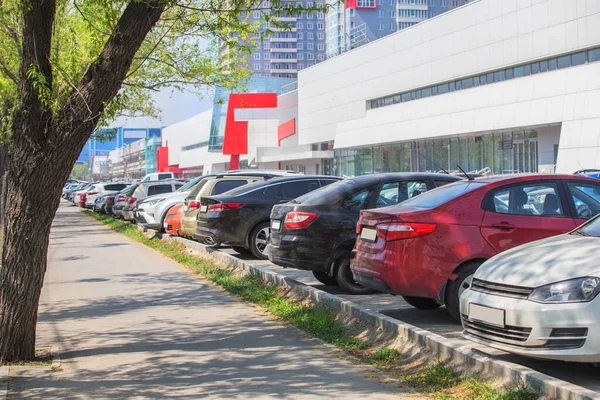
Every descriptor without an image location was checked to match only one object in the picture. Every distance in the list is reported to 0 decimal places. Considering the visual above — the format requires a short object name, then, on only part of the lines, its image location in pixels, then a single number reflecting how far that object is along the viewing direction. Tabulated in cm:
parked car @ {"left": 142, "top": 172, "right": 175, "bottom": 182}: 5006
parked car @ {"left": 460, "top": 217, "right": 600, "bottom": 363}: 502
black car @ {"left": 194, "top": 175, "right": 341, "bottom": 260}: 1344
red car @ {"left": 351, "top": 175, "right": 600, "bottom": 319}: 719
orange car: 1908
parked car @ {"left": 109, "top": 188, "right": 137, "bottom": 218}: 2884
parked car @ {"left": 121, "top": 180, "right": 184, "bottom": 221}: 2677
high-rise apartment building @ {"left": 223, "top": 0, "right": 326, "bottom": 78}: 16450
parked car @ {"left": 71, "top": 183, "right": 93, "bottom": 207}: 4920
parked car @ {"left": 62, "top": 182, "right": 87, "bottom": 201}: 6839
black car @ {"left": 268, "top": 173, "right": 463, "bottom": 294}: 962
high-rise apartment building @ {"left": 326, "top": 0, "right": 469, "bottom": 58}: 12762
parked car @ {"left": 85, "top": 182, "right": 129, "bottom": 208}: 4054
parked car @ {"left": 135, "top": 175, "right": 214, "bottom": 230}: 2141
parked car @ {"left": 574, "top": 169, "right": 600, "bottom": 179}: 2162
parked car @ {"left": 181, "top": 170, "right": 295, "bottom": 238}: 1609
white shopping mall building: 3812
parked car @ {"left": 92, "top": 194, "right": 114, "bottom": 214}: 3551
